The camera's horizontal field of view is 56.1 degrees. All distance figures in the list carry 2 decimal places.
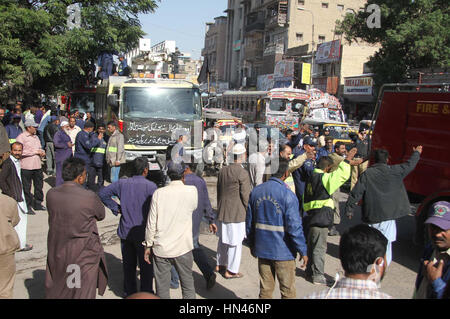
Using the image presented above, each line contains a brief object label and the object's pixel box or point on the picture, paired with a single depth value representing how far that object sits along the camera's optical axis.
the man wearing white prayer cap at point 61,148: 9.25
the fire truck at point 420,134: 6.50
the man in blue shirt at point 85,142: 9.23
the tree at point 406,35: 20.22
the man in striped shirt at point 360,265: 2.22
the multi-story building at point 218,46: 71.06
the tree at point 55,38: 14.41
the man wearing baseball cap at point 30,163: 8.12
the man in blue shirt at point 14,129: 9.22
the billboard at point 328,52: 34.72
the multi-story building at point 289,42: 34.97
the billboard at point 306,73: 37.41
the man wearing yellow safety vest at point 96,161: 9.47
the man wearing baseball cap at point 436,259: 2.50
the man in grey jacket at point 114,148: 9.34
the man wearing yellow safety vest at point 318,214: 5.51
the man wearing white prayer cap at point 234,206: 5.61
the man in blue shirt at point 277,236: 4.09
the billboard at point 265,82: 46.79
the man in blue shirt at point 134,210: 4.51
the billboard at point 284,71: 40.47
